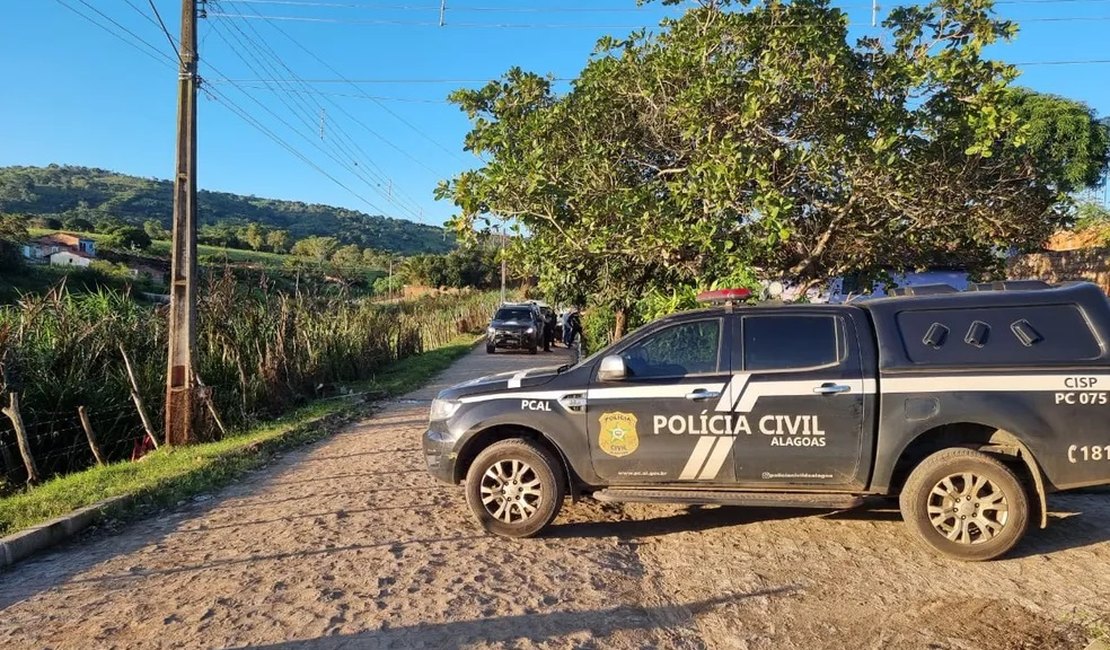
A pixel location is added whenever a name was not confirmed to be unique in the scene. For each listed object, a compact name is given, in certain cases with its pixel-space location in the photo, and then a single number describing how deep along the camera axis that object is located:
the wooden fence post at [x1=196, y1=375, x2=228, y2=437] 10.27
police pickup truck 5.09
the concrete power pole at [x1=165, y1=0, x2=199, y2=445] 9.86
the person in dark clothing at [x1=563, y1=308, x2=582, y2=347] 30.34
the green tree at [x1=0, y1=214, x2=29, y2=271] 33.31
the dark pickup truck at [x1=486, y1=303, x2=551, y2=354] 27.75
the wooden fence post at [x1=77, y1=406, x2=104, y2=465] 8.79
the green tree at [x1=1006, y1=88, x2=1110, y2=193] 22.59
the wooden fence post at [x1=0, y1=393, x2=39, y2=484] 7.95
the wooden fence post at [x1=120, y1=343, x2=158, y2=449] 9.48
